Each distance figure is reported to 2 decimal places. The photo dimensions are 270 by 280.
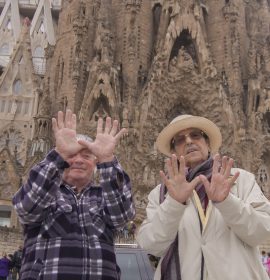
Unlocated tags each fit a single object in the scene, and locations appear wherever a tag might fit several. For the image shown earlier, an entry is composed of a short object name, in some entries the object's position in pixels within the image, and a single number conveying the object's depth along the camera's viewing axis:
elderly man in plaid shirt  2.68
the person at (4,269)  11.27
